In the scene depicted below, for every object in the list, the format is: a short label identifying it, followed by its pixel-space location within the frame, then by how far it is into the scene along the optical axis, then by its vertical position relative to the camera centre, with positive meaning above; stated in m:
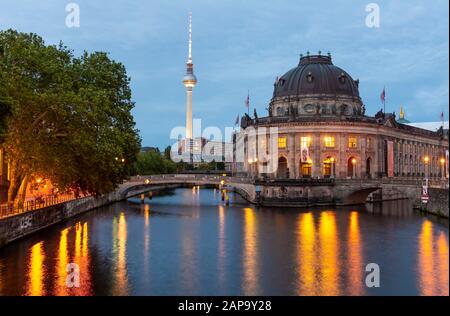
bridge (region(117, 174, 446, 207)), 81.31 -2.81
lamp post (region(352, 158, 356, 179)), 97.03 +1.43
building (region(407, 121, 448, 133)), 138.19 +13.32
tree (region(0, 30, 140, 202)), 40.62 +4.82
